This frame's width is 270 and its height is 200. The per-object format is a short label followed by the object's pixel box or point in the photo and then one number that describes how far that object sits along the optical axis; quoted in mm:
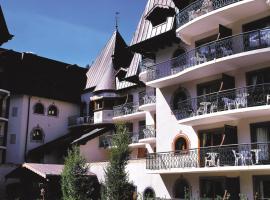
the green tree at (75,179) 23156
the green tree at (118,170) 20844
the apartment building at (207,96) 18375
